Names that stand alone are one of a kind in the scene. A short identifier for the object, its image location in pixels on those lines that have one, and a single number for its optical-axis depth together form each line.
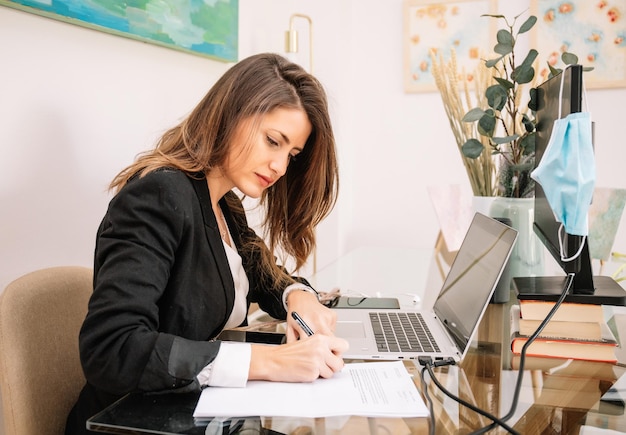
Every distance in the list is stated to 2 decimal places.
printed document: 0.77
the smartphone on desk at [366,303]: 1.47
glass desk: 0.76
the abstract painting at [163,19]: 1.32
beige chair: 0.98
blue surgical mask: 0.98
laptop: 1.04
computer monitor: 1.01
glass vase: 1.45
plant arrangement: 1.44
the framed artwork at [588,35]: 2.70
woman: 0.86
